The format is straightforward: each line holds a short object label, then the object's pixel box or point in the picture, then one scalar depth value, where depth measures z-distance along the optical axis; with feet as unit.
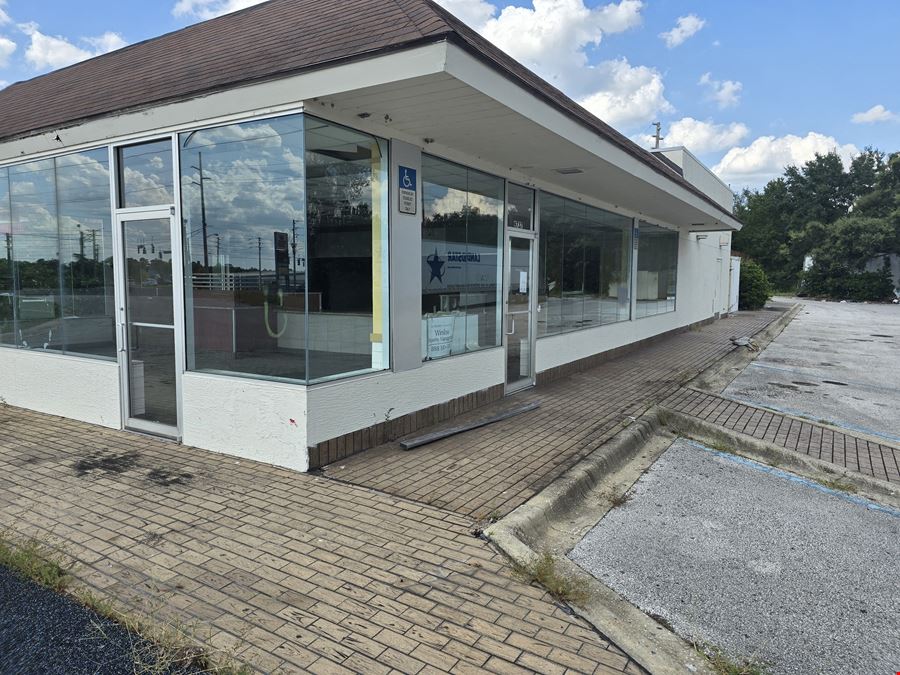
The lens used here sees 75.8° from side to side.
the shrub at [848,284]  145.07
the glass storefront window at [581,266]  29.71
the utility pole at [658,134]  95.25
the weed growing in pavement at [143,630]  8.11
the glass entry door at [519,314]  26.21
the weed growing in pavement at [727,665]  8.66
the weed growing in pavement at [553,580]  10.26
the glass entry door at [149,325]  18.57
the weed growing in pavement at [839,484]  17.16
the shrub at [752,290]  102.94
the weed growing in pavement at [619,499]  15.40
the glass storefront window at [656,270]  44.09
